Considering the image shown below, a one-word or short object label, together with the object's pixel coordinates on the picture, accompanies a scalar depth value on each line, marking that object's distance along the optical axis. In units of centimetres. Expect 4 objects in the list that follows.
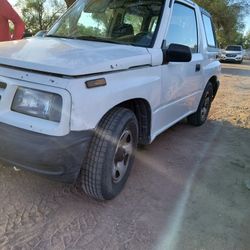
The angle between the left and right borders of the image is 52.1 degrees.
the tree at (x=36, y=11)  2593
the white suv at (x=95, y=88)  189
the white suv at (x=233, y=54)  2378
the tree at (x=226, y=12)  2472
